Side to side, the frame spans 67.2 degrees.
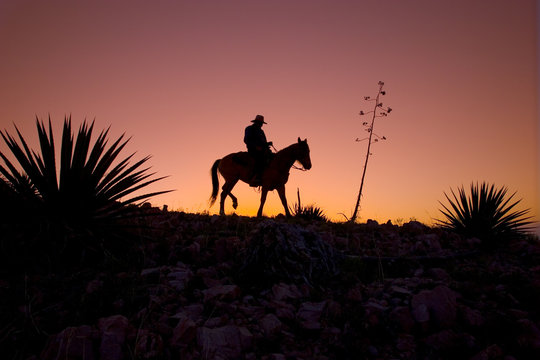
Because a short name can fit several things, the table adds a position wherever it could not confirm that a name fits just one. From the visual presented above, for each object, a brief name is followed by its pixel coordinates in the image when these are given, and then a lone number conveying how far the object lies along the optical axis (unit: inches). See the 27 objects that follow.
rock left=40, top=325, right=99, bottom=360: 121.2
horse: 482.0
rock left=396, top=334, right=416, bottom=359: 127.6
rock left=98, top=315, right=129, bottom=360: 122.1
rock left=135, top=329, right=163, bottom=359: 121.0
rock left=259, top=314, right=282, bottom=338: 134.3
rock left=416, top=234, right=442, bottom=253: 272.6
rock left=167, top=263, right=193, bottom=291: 172.7
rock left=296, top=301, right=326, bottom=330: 137.2
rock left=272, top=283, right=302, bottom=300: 160.2
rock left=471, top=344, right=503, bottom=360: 120.8
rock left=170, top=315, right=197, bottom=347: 128.0
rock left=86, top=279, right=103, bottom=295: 165.3
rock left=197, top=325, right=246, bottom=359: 123.2
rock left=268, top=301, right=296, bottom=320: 144.4
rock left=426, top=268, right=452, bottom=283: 197.4
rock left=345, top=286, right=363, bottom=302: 160.2
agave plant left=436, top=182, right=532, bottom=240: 324.8
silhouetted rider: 491.5
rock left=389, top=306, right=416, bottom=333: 140.0
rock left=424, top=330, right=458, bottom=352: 129.7
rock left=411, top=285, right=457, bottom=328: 141.5
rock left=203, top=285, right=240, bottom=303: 158.6
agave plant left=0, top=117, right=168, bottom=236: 202.7
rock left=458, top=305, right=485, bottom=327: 142.5
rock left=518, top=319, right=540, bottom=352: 128.2
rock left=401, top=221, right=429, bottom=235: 333.3
